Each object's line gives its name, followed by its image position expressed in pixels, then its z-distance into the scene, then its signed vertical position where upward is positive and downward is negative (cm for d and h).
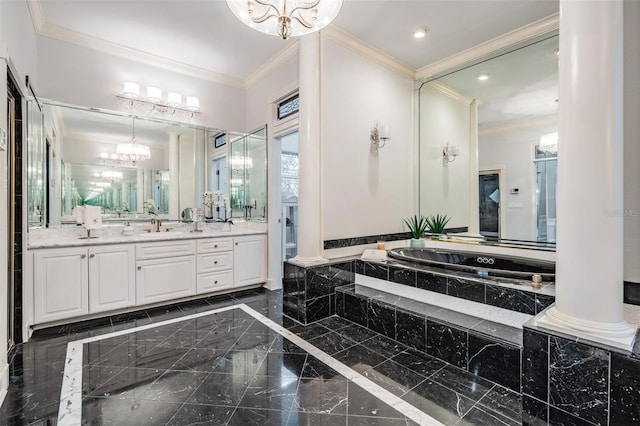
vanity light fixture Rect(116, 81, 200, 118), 354 +136
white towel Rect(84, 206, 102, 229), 304 -4
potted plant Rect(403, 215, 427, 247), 386 -21
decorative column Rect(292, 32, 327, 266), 303 +60
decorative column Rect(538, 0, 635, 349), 140 +18
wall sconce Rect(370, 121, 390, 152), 364 +93
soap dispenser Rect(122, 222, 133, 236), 346 -20
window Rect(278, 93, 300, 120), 361 +130
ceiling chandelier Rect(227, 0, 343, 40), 182 +125
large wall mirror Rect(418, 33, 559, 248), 308 +78
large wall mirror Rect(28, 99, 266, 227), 301 +55
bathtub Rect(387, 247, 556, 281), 237 -50
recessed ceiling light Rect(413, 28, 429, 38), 322 +193
